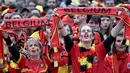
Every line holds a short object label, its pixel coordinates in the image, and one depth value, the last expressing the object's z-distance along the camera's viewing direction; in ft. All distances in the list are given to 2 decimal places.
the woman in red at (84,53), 42.06
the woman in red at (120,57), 40.68
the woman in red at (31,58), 41.09
